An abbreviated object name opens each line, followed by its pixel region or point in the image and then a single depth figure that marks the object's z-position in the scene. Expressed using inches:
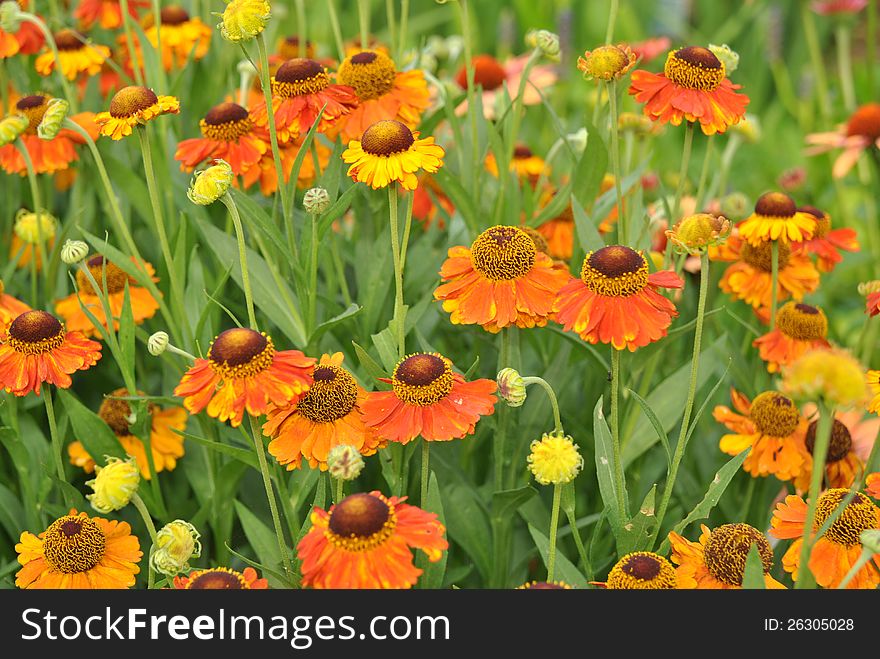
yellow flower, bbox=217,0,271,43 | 62.1
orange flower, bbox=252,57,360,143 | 64.2
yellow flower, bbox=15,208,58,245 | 67.3
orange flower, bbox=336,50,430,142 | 65.5
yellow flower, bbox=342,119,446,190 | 61.9
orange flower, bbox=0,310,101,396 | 62.8
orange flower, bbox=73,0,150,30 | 71.2
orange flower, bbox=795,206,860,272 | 66.6
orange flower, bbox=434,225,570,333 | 62.2
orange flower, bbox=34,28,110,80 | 69.4
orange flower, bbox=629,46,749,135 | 63.4
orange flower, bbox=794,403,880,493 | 64.4
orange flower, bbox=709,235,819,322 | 66.7
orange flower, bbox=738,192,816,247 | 65.2
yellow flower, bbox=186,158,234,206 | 61.4
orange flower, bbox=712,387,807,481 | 64.3
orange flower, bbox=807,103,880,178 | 75.7
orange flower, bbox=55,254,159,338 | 66.7
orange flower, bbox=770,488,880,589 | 61.0
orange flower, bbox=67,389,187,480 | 66.0
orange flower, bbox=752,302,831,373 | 65.5
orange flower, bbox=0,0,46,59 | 68.6
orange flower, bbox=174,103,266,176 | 65.1
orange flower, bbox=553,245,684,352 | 61.2
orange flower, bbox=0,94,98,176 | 67.6
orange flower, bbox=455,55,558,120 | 74.6
